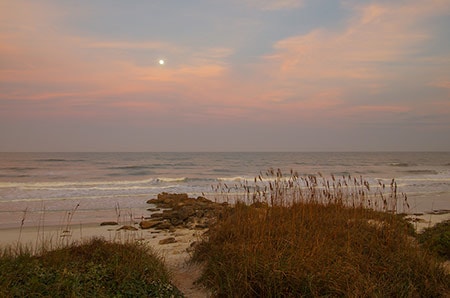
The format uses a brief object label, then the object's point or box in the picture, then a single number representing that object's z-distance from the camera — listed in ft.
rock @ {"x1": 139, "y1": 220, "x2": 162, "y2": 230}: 40.60
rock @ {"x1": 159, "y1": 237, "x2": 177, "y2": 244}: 31.60
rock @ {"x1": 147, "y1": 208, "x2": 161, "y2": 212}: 53.72
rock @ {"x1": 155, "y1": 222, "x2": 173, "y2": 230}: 40.61
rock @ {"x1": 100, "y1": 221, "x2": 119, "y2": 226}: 42.23
